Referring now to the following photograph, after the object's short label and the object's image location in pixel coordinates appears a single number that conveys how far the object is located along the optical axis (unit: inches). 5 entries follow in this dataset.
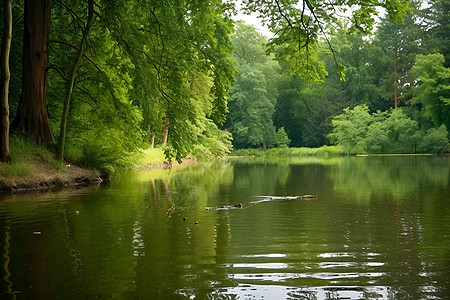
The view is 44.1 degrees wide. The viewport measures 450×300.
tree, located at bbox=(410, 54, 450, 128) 2137.1
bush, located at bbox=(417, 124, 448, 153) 2009.1
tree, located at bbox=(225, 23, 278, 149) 2640.3
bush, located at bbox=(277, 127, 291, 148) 2760.8
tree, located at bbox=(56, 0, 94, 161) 619.2
